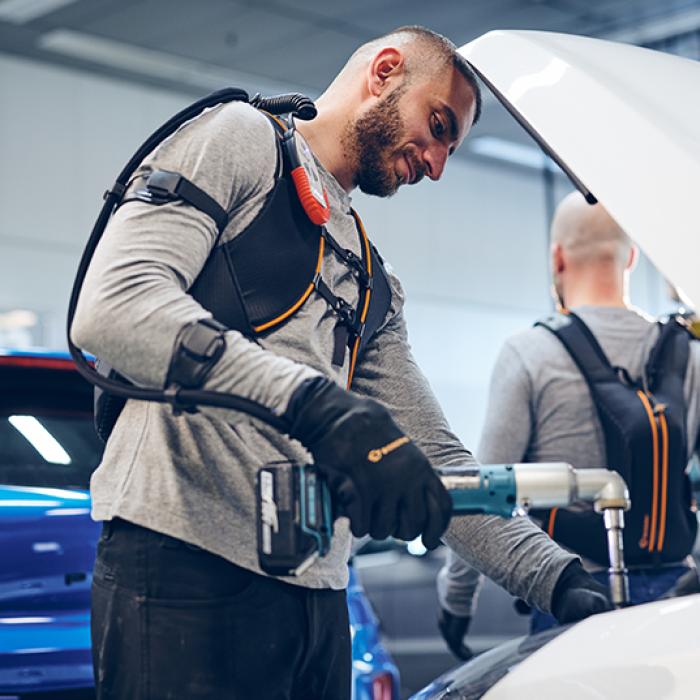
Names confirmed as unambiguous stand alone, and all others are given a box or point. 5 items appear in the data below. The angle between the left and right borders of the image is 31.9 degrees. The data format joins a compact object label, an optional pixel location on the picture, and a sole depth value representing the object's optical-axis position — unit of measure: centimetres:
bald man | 286
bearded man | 149
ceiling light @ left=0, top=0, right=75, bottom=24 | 782
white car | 139
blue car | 239
